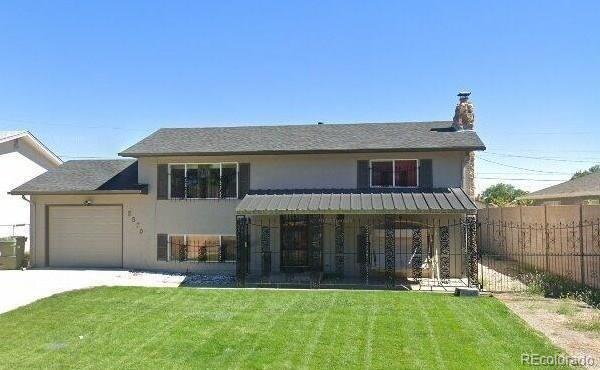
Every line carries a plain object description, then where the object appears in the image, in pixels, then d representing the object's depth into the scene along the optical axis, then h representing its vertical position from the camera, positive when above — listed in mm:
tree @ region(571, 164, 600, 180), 75362 +5614
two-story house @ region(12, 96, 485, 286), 15852 +117
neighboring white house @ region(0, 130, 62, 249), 23812 +1912
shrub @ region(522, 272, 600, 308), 11708 -2214
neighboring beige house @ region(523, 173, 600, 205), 28388 +742
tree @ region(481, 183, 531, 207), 36188 +1475
